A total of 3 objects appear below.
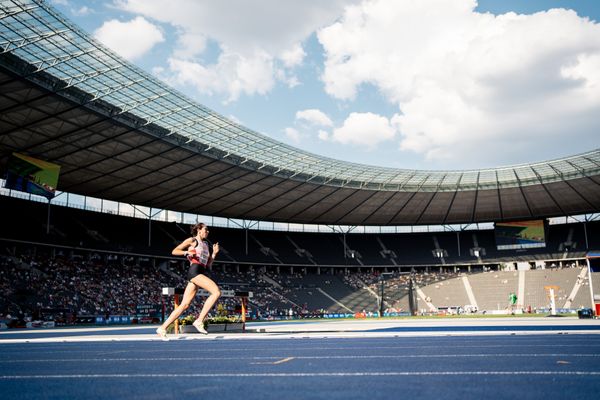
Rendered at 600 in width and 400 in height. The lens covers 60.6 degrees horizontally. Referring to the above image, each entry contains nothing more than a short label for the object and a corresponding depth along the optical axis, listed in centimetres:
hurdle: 1935
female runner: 969
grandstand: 3195
